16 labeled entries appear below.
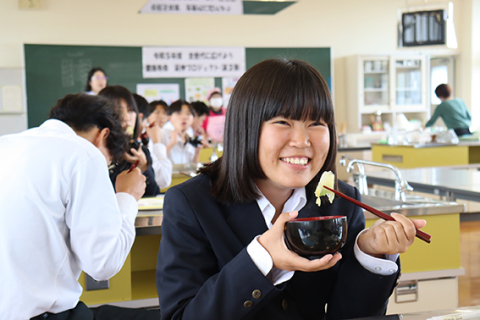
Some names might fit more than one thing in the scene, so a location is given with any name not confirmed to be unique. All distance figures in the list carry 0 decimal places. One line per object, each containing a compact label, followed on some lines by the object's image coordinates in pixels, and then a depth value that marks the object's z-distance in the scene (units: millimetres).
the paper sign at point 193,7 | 7141
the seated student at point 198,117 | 6061
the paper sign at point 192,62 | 7512
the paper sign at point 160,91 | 7555
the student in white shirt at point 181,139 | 4816
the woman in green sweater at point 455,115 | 6703
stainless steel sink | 2062
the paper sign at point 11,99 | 6910
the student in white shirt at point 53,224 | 1255
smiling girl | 898
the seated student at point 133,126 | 2748
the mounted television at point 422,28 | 4969
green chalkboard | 6957
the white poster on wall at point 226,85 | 7875
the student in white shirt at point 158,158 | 3373
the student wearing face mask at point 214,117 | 7688
